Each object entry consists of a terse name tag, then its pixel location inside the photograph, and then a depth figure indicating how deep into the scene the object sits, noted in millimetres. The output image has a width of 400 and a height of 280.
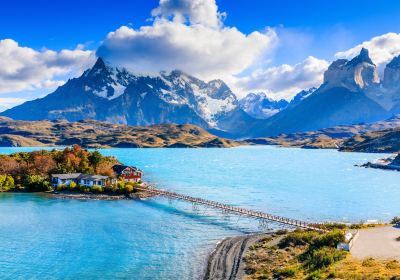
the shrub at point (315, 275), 44694
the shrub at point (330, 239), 58766
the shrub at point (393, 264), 46500
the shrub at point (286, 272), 49019
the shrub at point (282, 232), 75075
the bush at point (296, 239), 64694
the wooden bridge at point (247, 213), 77388
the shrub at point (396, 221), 77312
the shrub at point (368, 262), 47803
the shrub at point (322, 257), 50281
